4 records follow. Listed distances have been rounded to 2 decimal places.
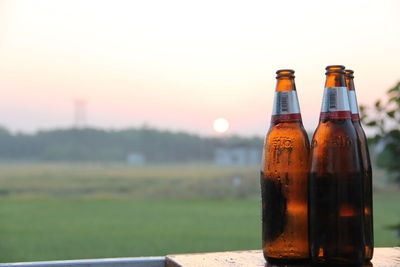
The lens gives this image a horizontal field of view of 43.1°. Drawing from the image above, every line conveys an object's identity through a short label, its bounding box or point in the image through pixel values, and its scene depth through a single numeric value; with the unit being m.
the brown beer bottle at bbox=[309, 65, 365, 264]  0.96
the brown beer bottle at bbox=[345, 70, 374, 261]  0.99
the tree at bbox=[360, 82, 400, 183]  2.59
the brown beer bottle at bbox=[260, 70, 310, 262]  1.03
